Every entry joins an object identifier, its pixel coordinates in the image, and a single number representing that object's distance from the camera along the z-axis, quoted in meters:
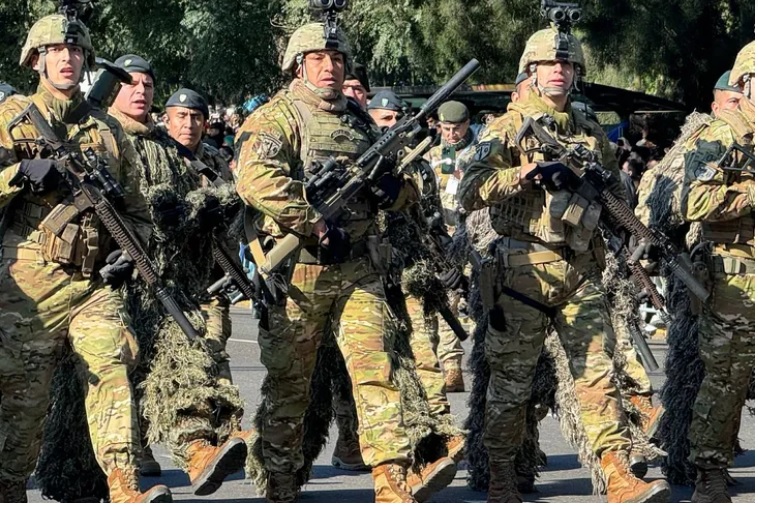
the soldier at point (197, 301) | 14.47
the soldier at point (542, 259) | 14.29
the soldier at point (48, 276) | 13.27
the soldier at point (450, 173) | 22.63
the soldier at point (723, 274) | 14.69
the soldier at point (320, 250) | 13.71
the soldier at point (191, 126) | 17.69
